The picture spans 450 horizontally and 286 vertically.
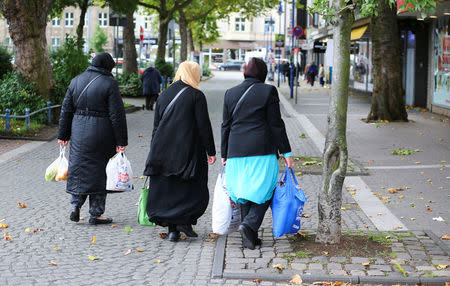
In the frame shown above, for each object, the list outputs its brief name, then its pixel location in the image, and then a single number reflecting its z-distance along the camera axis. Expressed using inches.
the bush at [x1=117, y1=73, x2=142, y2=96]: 1210.0
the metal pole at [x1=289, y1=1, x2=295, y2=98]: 1291.6
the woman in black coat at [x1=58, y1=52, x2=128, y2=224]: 296.4
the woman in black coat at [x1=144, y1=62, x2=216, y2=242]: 270.2
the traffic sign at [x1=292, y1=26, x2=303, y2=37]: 1212.0
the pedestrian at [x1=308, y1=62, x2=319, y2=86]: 1989.7
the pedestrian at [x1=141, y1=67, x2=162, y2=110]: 945.5
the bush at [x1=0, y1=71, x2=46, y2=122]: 689.6
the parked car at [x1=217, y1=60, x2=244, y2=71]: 3858.3
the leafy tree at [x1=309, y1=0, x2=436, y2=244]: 259.0
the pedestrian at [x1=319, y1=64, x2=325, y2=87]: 1876.5
